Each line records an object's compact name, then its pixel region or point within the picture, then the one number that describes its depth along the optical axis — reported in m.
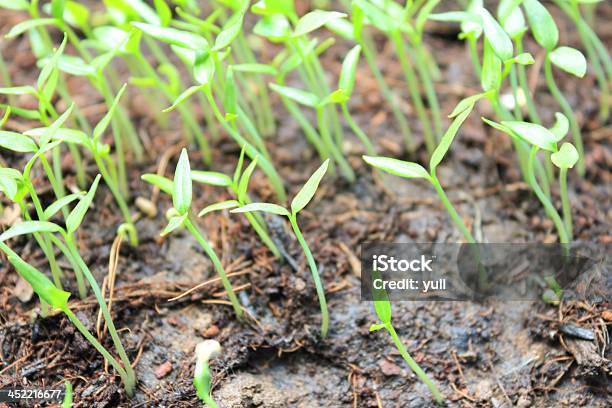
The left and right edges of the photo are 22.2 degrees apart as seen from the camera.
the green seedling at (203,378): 0.37
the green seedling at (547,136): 0.39
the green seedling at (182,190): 0.39
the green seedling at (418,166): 0.38
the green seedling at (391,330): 0.38
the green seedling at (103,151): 0.40
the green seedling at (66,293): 0.38
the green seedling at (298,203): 0.38
